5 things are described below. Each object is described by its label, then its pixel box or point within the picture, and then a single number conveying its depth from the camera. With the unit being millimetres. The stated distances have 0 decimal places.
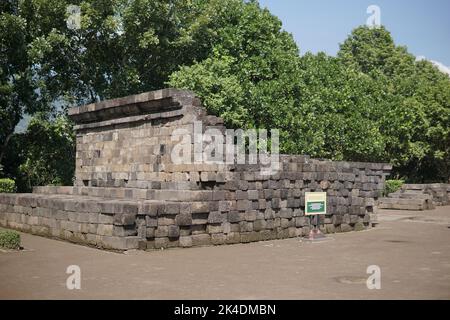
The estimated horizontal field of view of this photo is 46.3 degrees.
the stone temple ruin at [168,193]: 13156
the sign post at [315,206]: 15359
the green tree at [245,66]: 27781
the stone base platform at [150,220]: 12648
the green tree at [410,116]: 39219
